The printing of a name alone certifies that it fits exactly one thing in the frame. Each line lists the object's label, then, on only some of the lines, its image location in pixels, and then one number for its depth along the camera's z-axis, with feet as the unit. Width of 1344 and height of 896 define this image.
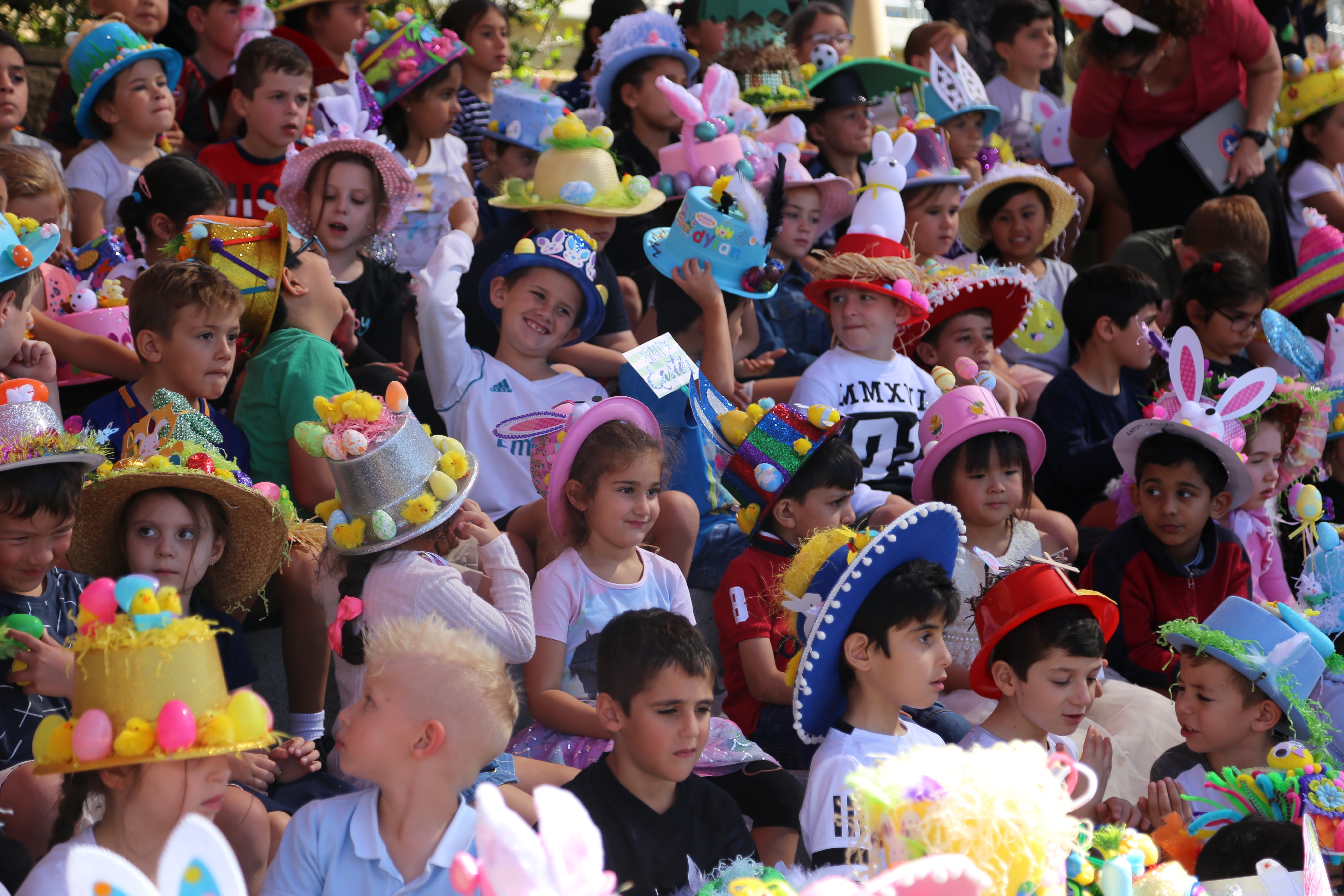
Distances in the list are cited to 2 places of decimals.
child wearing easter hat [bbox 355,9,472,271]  39.86
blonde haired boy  15.71
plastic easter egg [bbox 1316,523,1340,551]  28.25
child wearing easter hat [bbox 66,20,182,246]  33.81
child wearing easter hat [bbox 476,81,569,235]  41.22
